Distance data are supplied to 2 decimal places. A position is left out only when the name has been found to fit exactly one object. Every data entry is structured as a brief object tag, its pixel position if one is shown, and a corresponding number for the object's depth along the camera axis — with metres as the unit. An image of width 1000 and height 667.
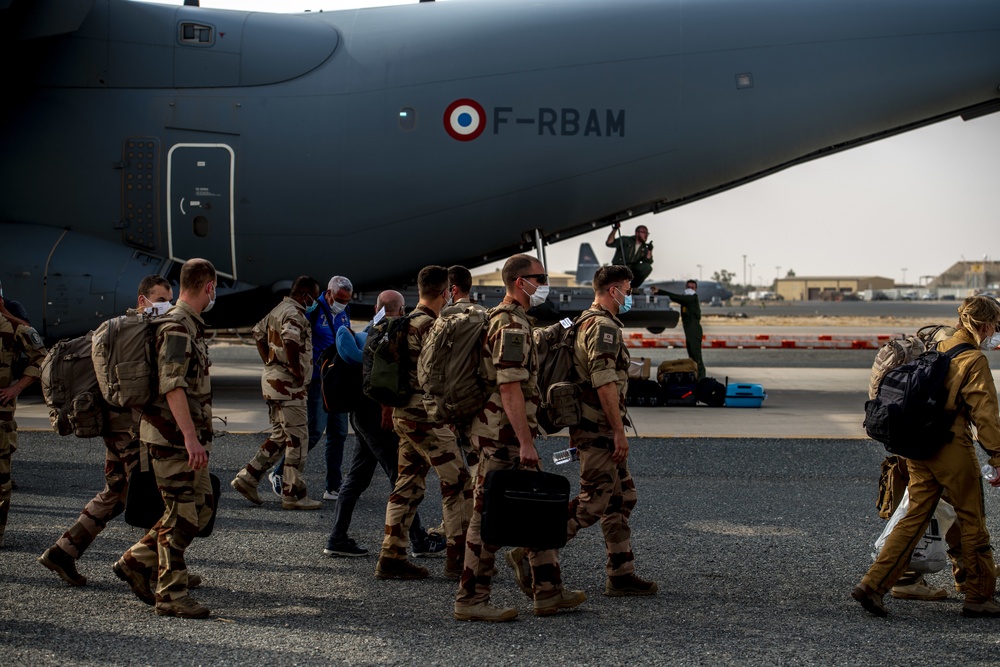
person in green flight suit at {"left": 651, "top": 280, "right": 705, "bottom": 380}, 15.30
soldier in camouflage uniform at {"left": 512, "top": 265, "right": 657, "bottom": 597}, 5.48
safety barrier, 23.19
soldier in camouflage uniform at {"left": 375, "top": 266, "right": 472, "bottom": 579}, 5.82
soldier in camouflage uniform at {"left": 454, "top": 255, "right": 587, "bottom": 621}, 5.20
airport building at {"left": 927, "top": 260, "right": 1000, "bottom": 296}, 153.64
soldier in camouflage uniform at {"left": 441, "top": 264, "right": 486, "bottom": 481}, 5.70
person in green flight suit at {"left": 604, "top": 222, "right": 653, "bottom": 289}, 13.55
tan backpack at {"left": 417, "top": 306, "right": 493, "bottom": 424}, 5.48
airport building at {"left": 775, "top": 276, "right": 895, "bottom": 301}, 170.00
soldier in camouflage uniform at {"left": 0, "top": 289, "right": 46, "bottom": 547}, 6.43
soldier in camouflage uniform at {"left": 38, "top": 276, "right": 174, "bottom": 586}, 5.70
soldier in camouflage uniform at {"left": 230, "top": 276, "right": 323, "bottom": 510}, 7.84
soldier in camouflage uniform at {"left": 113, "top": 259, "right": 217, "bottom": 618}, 5.15
